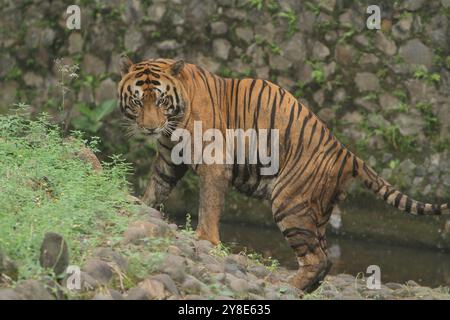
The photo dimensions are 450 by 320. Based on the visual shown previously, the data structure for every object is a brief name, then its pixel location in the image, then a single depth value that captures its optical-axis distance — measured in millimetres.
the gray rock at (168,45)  13681
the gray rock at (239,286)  7039
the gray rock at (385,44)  12992
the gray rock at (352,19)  13117
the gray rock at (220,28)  13594
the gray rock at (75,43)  14219
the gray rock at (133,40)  13898
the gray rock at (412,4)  12922
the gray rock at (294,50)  13328
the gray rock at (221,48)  13578
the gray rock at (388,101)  12914
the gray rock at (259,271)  8836
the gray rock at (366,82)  13008
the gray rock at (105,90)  14016
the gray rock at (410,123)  12773
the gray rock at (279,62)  13375
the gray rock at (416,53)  12852
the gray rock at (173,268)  6789
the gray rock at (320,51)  13234
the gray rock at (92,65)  14094
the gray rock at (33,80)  14328
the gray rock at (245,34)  13539
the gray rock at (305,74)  13266
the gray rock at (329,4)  13234
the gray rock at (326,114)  13125
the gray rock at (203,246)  8041
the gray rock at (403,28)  12953
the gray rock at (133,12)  13938
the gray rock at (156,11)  13789
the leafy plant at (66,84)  13992
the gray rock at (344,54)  13141
